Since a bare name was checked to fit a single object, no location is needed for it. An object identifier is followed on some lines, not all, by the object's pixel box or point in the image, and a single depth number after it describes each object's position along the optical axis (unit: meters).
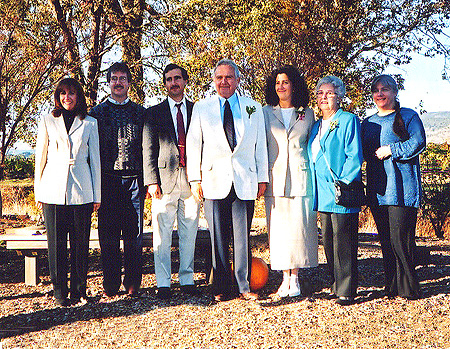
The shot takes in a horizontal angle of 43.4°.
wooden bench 6.08
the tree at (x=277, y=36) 10.43
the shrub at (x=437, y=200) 9.91
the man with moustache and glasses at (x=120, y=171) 5.38
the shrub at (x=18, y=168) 19.17
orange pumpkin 5.64
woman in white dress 5.30
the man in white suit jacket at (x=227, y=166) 5.15
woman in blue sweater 5.07
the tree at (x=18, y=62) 9.62
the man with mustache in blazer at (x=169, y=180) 5.32
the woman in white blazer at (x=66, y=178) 5.20
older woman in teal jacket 5.04
